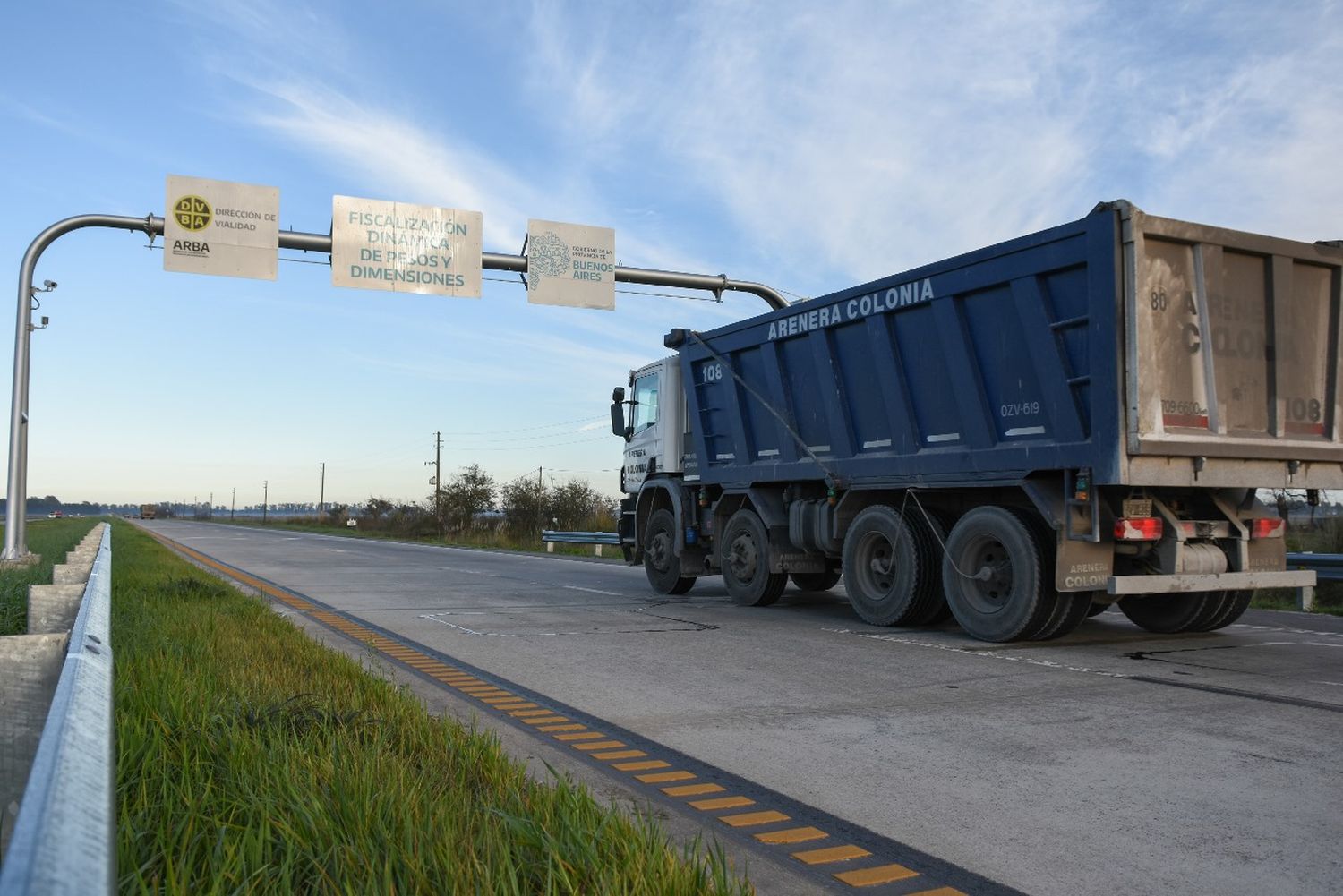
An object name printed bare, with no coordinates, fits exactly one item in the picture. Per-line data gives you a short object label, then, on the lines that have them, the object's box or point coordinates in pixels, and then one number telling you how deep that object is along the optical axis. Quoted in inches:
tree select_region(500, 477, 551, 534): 1525.6
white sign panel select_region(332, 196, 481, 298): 701.9
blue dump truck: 315.0
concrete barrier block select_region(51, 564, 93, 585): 332.2
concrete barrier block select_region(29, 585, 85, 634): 242.8
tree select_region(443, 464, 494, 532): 1913.1
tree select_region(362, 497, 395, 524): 2689.5
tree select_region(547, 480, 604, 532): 1464.1
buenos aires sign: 745.0
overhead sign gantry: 647.1
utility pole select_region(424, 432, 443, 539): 2998.3
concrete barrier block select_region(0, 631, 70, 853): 127.5
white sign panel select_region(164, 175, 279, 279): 671.8
